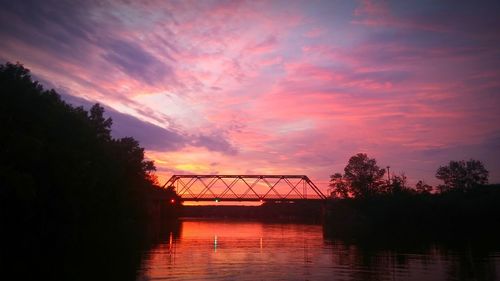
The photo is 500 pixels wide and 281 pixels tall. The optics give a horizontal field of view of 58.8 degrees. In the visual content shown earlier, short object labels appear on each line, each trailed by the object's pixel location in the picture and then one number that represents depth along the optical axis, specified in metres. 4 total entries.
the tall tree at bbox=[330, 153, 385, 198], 146.62
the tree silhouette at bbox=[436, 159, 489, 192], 167.62
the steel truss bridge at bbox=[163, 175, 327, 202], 145.23
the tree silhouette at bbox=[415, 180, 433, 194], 156.85
